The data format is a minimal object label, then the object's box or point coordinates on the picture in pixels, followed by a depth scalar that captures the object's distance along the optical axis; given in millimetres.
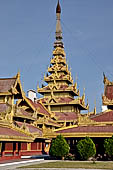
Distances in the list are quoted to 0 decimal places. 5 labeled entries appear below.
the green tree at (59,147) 22172
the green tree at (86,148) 21638
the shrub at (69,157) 23198
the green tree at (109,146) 21256
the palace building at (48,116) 22562
